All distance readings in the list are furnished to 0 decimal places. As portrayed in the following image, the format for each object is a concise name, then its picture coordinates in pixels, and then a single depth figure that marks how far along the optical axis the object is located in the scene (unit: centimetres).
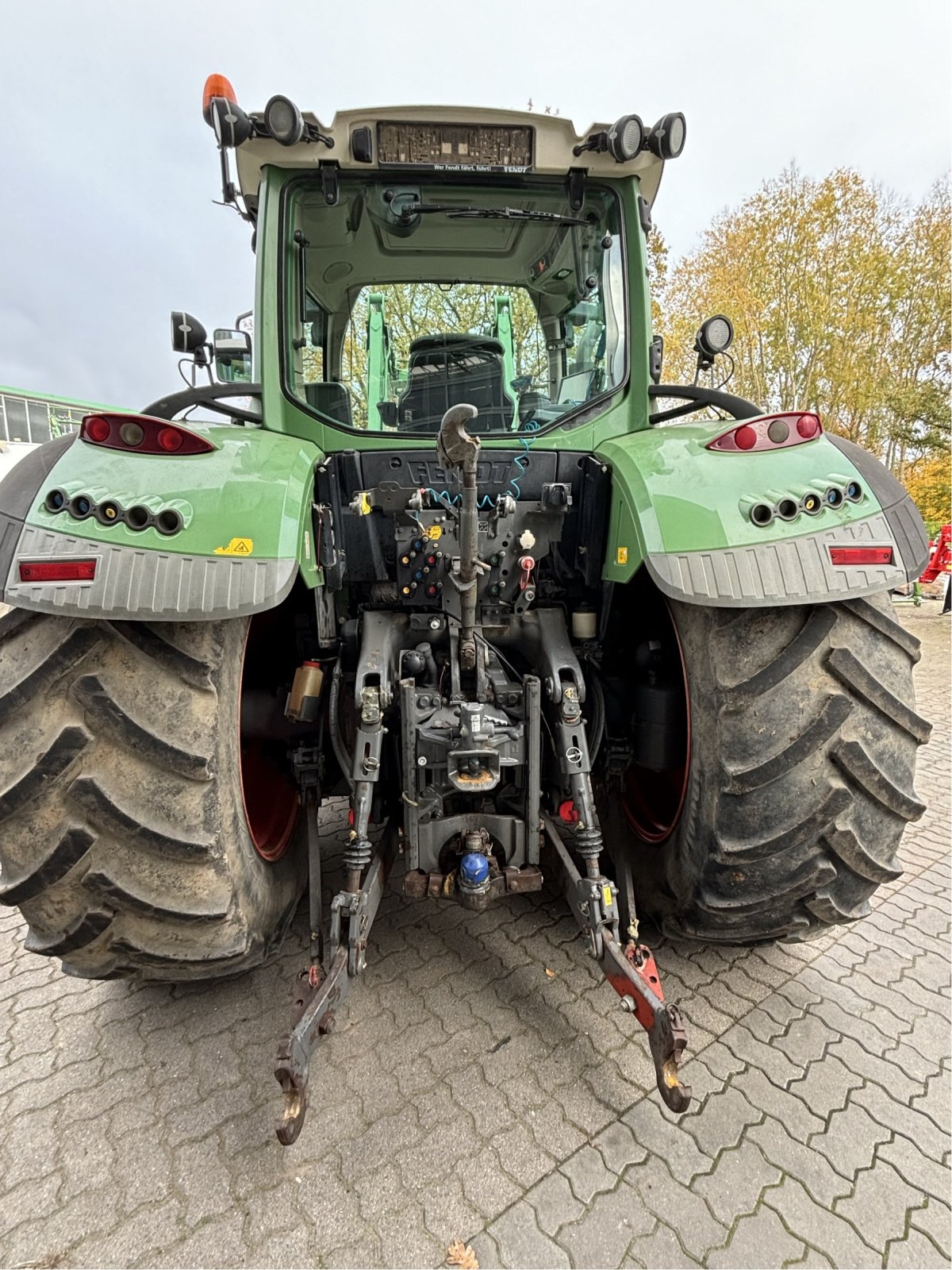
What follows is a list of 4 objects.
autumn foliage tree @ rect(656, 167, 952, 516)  1628
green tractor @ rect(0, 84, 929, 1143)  144
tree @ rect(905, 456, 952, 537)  1415
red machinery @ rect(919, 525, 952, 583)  1191
